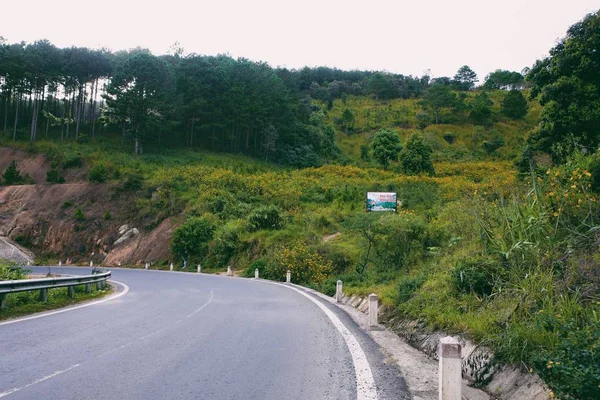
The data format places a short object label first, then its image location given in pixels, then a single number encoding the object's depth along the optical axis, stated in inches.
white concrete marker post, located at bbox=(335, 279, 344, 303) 591.5
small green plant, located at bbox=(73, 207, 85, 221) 1927.5
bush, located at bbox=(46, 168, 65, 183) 2134.6
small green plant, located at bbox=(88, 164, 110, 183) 2068.2
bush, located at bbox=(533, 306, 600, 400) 150.6
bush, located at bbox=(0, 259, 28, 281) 562.9
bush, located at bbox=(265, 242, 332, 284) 995.9
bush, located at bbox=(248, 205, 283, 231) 1472.7
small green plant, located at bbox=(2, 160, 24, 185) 2170.3
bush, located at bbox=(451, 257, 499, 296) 321.0
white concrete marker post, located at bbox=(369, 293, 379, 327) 383.6
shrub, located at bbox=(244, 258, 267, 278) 1203.9
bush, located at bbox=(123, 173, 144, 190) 2009.1
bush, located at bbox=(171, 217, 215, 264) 1558.8
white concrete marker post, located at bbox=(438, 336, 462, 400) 181.9
